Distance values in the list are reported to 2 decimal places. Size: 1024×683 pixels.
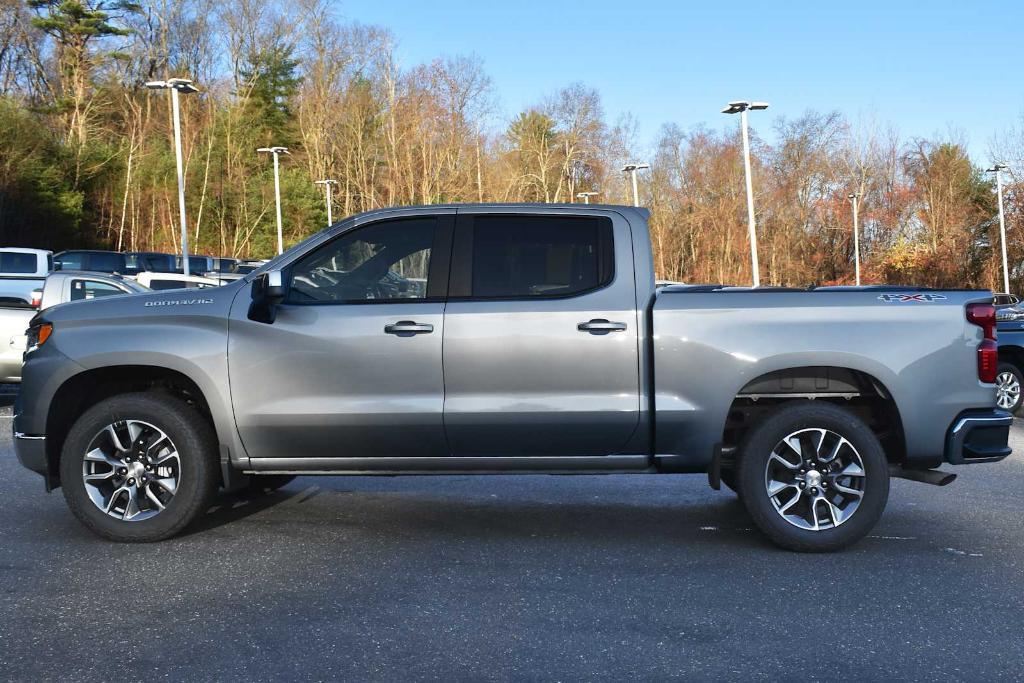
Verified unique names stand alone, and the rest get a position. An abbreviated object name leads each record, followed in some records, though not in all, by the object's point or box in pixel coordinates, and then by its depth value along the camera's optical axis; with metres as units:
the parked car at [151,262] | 37.31
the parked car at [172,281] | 25.88
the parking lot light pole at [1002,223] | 47.91
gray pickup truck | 6.14
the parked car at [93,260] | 35.44
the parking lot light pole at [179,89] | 32.62
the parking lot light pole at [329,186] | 52.60
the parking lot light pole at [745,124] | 35.47
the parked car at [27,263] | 25.97
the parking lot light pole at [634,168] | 48.06
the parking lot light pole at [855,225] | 56.78
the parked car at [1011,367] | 14.49
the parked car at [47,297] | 13.90
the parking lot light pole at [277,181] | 47.92
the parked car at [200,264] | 41.16
